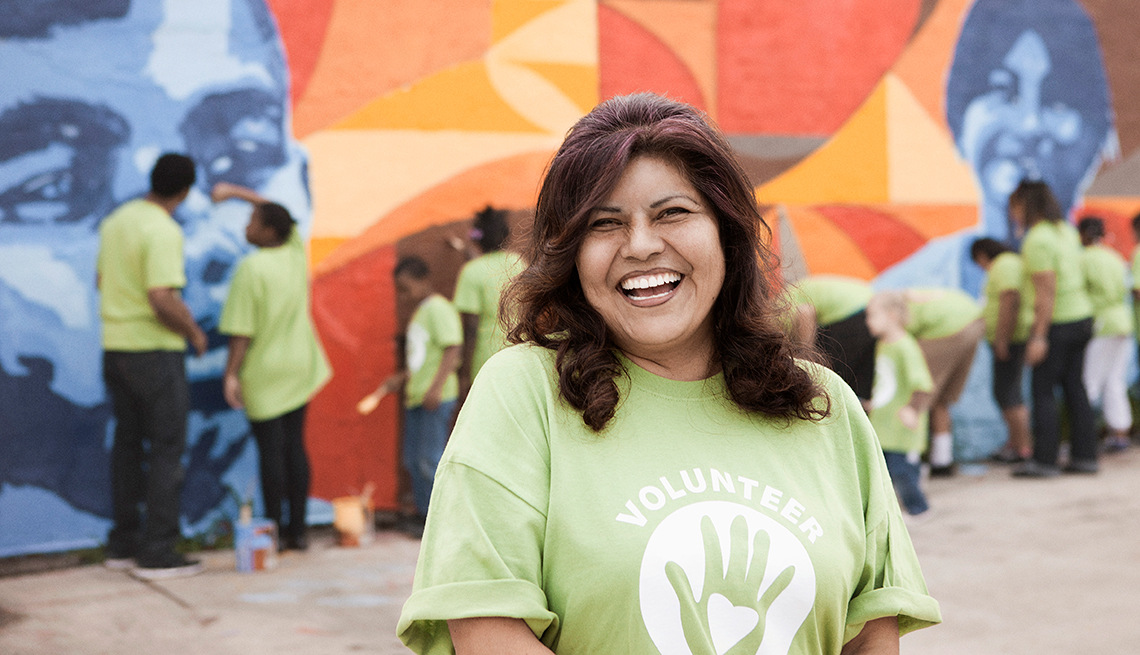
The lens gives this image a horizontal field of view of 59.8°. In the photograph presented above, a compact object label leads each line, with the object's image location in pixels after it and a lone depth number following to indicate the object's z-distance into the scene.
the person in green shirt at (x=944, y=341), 7.18
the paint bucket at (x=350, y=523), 5.93
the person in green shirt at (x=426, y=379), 5.96
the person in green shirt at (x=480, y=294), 5.90
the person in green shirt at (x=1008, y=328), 7.55
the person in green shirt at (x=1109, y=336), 7.88
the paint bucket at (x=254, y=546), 5.30
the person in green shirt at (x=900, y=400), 6.05
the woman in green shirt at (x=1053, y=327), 7.24
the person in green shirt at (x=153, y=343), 5.20
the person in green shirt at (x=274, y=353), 5.64
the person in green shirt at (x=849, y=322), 5.86
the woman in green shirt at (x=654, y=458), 1.35
